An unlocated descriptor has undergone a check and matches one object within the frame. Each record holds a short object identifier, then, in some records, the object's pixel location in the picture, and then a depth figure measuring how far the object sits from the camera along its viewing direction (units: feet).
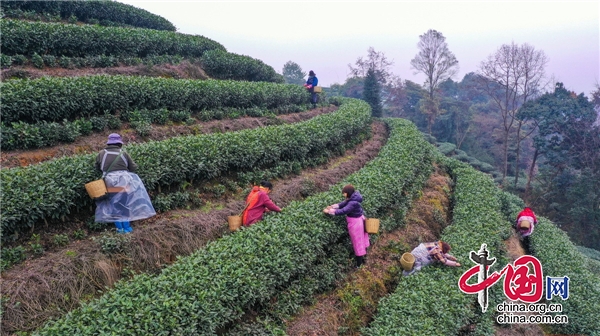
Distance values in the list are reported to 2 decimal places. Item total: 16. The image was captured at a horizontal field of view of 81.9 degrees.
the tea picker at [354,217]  24.91
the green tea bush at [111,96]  26.30
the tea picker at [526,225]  40.76
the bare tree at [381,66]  150.61
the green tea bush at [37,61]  36.27
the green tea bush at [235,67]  55.72
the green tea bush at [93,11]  48.42
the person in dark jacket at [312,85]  63.16
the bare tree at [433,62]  122.72
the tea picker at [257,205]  24.23
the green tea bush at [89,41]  36.24
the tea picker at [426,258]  26.43
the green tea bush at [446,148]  109.45
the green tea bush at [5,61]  33.68
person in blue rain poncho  20.88
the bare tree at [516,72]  91.81
